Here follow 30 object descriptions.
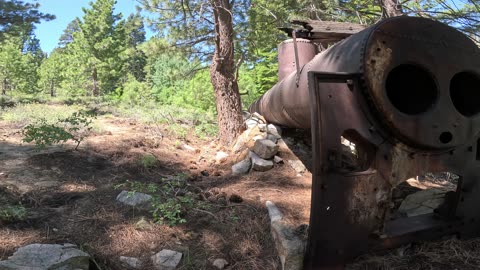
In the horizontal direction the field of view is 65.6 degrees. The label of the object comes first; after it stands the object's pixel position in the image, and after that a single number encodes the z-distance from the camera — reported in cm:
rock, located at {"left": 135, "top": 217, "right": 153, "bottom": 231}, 329
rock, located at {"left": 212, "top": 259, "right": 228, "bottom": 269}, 286
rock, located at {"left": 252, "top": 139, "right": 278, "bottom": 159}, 530
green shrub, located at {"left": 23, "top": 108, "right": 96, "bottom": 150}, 561
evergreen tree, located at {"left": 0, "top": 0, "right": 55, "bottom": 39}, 1176
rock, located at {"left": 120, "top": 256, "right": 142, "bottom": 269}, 282
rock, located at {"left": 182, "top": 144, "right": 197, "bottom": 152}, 729
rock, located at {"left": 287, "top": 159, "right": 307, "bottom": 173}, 518
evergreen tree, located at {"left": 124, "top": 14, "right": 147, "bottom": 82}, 921
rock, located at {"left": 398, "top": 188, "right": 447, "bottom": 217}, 332
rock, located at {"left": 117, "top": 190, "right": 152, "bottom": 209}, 375
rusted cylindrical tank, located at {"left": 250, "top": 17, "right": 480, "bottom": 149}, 248
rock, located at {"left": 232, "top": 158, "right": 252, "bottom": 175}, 522
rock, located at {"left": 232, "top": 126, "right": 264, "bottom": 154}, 602
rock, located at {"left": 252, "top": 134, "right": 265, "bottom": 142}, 579
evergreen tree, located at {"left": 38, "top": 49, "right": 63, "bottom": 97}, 3347
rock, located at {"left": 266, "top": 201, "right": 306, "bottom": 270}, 263
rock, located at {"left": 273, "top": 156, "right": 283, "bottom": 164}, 529
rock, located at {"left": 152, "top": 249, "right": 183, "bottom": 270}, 284
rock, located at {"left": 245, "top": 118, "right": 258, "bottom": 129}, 663
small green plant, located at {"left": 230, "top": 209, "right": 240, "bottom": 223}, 351
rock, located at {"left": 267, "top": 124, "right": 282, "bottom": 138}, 595
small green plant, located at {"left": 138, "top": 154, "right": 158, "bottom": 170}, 543
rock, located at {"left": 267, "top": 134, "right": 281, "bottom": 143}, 579
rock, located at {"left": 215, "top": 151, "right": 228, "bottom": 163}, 608
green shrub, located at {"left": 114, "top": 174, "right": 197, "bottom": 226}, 348
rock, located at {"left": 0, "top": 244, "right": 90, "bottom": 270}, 240
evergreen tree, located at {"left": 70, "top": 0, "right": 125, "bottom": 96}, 2598
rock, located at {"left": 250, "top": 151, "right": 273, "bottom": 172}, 514
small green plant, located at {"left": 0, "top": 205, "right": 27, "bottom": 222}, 321
